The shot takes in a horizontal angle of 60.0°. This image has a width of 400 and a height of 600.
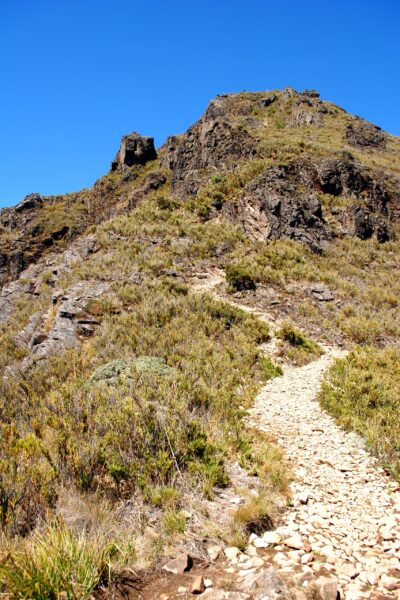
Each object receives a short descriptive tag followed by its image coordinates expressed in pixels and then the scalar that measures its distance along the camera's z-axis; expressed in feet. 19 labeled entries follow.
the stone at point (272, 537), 12.68
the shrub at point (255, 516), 13.47
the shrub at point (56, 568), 8.95
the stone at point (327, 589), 9.72
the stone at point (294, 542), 12.34
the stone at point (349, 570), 10.98
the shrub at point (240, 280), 62.03
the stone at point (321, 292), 57.88
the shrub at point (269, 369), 36.25
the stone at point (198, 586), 10.18
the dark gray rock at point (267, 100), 185.98
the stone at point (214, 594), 9.78
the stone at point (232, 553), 11.88
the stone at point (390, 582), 10.48
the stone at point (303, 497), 15.47
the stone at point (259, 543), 12.48
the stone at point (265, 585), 9.53
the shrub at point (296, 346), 40.96
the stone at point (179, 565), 11.11
